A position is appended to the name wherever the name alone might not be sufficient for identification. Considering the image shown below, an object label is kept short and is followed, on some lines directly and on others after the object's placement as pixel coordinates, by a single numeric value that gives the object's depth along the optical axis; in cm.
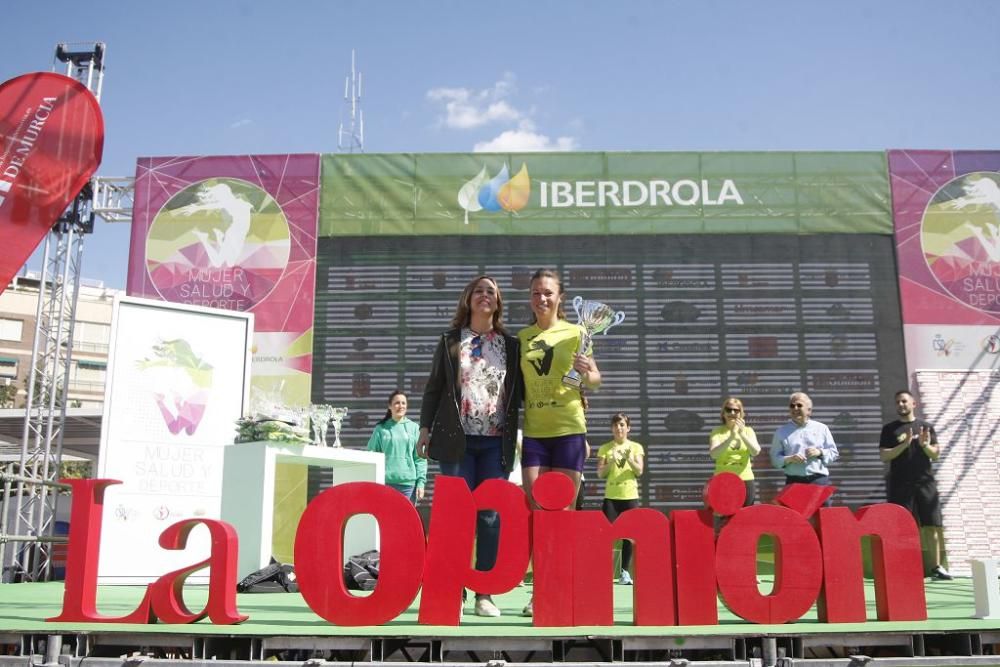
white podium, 630
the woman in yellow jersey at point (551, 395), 385
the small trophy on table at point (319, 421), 756
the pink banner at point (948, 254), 992
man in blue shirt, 595
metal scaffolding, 986
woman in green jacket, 665
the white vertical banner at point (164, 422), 800
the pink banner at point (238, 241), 1011
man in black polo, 678
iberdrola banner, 1022
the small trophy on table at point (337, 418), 787
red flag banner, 655
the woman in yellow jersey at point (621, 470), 680
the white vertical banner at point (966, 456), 946
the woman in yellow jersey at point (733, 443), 599
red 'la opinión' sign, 338
